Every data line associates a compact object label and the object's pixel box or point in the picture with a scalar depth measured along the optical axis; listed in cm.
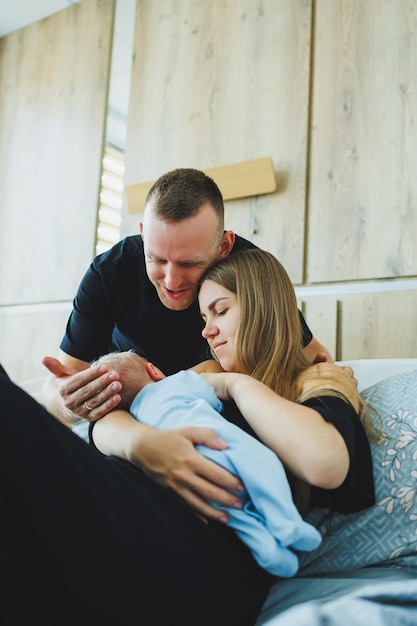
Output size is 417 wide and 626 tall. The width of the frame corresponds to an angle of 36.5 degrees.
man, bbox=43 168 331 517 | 102
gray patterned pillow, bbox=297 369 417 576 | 111
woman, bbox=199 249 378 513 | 101
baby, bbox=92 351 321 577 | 94
